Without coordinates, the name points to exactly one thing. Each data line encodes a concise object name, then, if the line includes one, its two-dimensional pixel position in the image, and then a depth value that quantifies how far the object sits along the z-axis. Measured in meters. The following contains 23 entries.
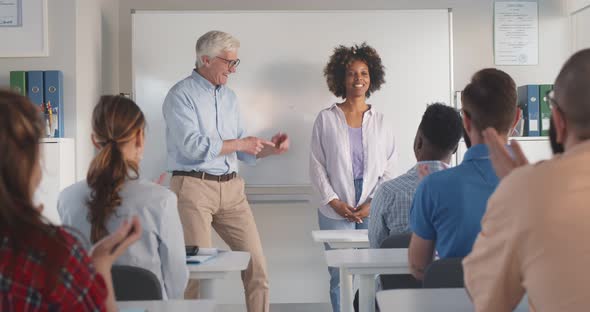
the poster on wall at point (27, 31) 4.45
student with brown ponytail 2.37
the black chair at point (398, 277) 2.95
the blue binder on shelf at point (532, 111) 5.03
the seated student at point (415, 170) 2.95
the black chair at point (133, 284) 2.05
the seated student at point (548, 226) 1.38
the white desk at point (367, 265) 2.61
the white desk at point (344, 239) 3.59
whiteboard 5.11
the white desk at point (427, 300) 1.88
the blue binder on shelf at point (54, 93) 4.39
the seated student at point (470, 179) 2.27
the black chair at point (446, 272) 2.13
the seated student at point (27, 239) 1.16
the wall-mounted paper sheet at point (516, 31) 5.32
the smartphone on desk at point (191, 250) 2.91
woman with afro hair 4.67
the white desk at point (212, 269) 2.62
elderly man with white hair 4.01
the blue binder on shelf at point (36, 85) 4.38
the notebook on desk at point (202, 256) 2.74
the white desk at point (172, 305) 1.90
